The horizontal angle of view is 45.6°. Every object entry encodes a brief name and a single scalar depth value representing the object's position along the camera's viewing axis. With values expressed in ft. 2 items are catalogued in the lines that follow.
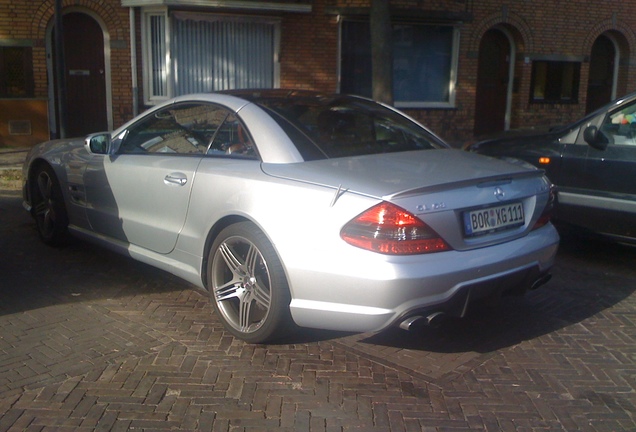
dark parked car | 20.85
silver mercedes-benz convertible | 13.38
